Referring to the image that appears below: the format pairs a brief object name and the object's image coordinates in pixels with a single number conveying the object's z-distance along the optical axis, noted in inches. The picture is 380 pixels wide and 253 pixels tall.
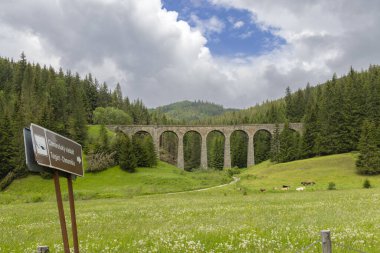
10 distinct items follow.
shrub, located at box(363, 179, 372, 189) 1811.6
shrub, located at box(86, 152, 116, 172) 3198.8
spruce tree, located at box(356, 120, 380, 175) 2694.4
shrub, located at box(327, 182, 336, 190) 1873.8
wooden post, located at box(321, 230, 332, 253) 268.7
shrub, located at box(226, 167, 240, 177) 3671.3
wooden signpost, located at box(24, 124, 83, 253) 228.2
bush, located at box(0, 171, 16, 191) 2787.9
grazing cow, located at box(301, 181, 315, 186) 2428.9
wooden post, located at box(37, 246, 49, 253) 264.2
